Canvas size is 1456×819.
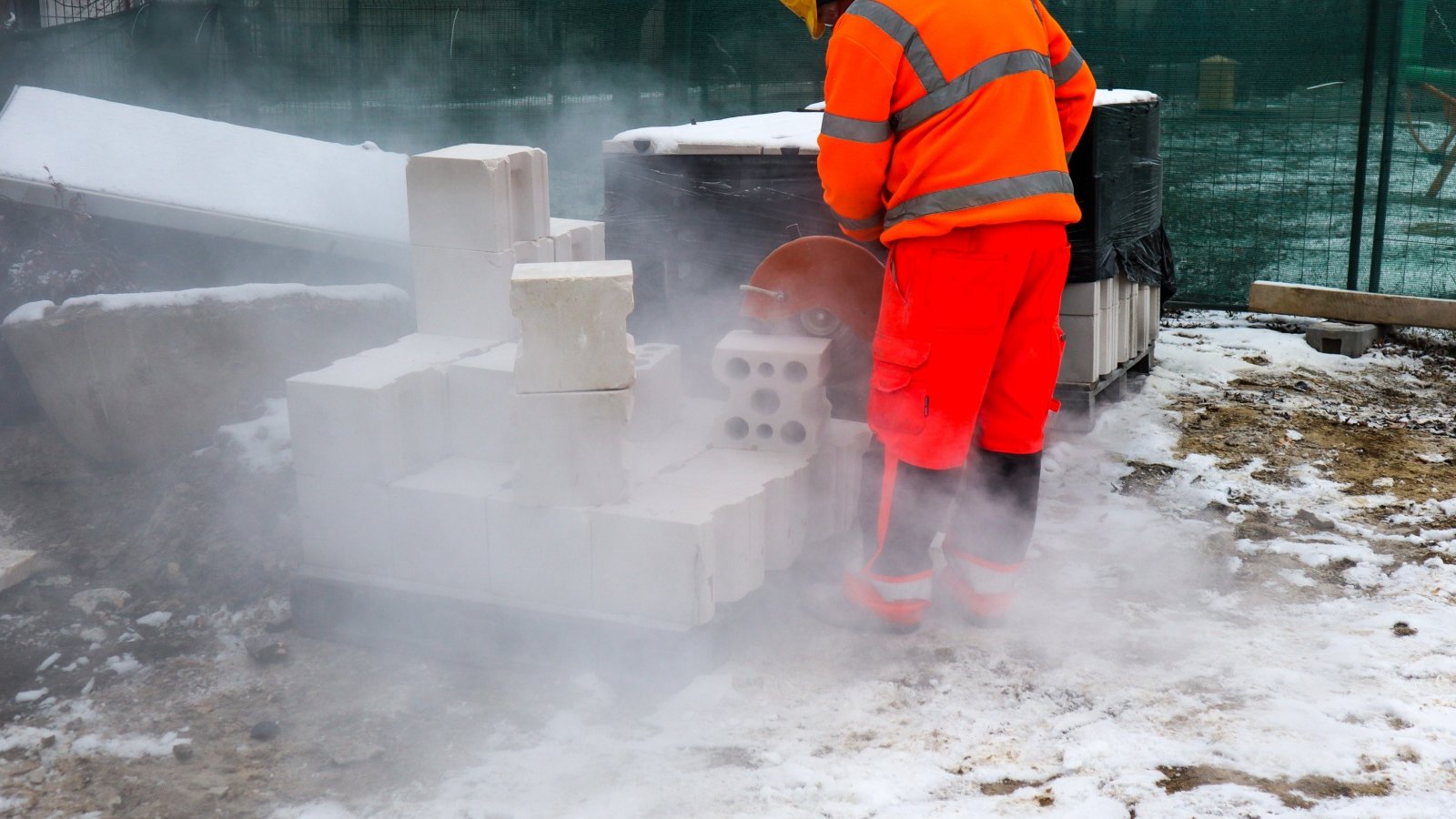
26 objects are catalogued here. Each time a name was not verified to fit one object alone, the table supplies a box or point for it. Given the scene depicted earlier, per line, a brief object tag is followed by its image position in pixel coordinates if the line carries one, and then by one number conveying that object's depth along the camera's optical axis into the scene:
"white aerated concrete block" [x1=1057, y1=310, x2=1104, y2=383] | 5.59
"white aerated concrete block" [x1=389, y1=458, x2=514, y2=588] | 3.80
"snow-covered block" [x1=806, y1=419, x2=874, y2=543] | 4.29
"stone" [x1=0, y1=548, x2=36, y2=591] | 4.21
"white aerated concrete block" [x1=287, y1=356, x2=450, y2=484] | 3.81
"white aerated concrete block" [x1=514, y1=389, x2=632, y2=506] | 3.59
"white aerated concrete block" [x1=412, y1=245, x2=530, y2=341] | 4.26
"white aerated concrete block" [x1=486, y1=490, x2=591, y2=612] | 3.68
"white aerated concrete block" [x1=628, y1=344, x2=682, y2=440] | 4.27
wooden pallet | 5.69
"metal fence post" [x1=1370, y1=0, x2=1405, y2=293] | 7.34
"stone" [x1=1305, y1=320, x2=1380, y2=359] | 7.26
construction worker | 3.48
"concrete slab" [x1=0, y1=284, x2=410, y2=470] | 4.93
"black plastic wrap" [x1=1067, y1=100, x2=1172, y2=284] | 5.36
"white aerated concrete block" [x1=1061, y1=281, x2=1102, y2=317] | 5.53
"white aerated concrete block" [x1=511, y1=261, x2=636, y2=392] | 3.49
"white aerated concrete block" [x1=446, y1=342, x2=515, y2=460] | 3.96
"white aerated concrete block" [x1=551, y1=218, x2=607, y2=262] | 4.77
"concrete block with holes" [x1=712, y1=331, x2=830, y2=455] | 4.11
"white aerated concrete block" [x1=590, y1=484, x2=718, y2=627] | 3.55
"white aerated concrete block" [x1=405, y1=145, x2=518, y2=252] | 4.14
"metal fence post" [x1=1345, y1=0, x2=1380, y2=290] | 7.38
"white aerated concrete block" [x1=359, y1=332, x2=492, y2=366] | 4.12
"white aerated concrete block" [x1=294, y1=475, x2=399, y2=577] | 3.92
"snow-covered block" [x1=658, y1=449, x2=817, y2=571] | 3.92
